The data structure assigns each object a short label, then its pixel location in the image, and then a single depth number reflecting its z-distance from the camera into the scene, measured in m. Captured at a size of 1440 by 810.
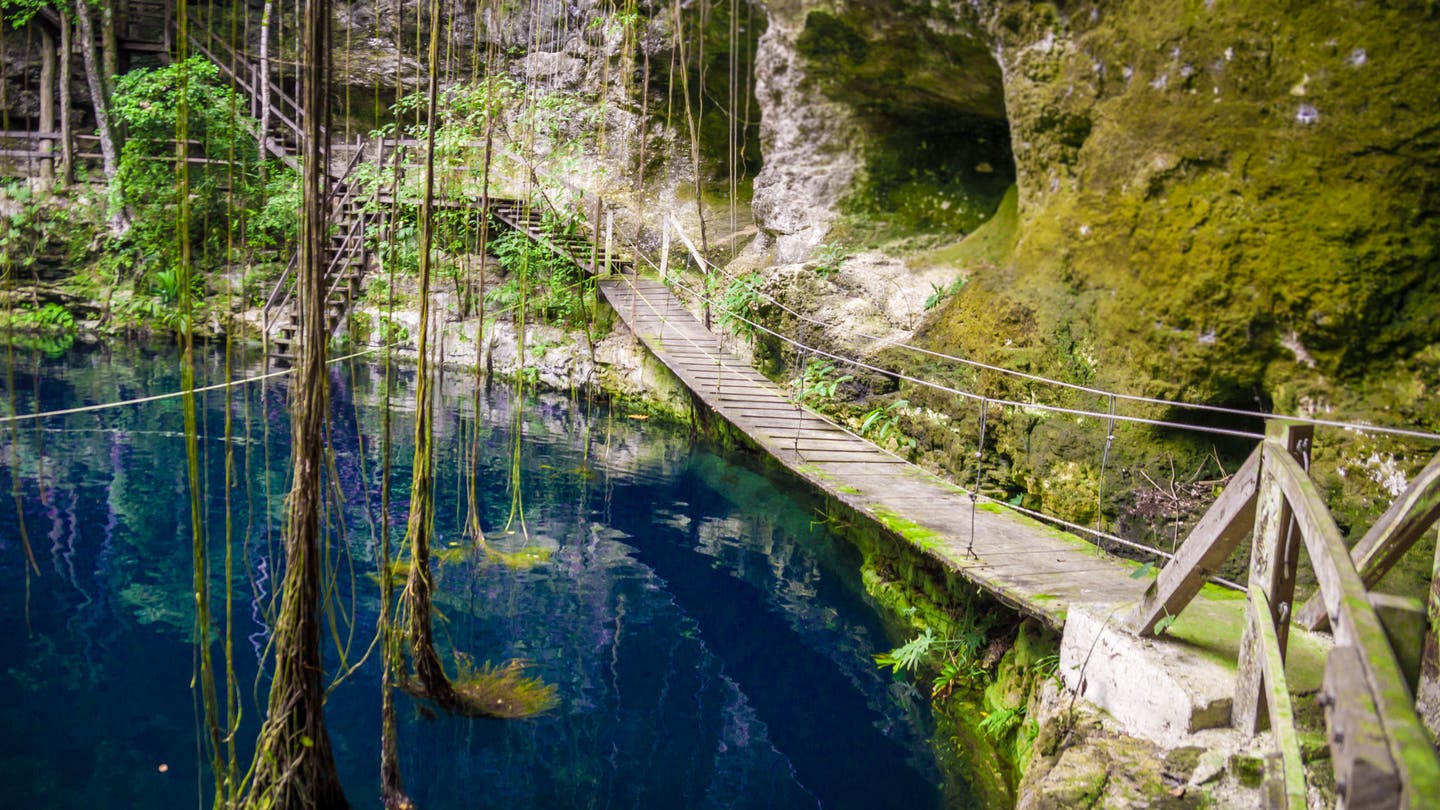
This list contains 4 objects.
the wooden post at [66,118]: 13.49
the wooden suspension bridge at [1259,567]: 0.99
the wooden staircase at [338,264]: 10.95
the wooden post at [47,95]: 14.66
